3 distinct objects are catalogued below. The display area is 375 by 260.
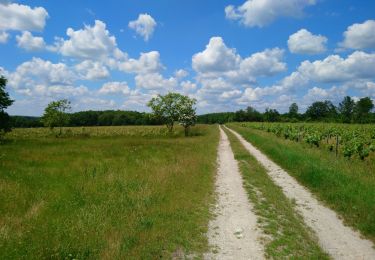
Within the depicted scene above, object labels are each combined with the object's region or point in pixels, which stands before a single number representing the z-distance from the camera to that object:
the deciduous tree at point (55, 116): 56.84
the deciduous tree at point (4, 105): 37.22
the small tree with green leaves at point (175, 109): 52.34
